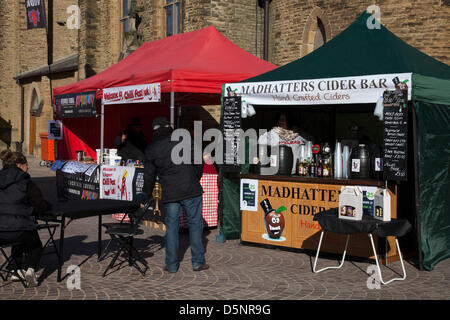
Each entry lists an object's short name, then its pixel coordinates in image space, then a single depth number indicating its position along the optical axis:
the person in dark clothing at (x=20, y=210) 5.61
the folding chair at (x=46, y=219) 6.01
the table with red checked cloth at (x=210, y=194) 9.17
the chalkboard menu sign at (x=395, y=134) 6.37
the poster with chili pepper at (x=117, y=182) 9.56
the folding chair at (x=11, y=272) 5.55
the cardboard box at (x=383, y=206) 5.91
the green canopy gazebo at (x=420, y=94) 6.54
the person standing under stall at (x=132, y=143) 10.57
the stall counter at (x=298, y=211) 6.98
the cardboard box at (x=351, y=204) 5.97
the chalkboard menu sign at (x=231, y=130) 8.02
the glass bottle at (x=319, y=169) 7.45
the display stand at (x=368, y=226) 5.79
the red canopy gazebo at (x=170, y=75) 9.12
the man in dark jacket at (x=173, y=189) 6.25
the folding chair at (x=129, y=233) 6.14
